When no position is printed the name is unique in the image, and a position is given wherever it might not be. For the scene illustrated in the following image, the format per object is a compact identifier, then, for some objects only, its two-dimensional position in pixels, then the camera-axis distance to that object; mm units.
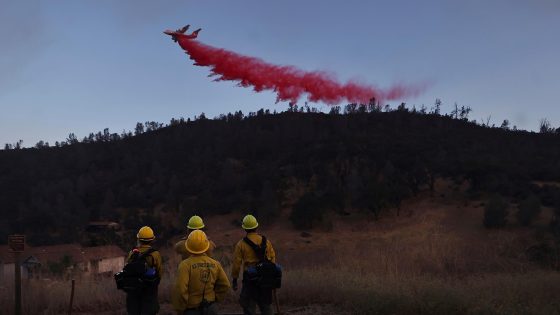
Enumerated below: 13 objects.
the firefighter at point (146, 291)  7652
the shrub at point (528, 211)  36647
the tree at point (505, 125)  76819
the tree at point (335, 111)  83144
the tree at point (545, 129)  72481
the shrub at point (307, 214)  44812
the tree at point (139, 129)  95262
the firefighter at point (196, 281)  6176
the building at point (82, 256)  29438
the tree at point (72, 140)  94812
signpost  9031
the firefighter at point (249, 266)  8133
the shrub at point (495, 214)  36969
